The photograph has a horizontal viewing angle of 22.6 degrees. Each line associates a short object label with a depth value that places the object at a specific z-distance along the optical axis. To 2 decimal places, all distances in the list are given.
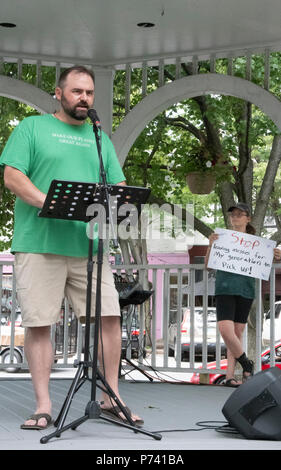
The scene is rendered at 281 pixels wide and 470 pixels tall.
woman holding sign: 5.36
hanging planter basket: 7.84
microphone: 3.26
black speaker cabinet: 3.17
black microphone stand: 3.13
